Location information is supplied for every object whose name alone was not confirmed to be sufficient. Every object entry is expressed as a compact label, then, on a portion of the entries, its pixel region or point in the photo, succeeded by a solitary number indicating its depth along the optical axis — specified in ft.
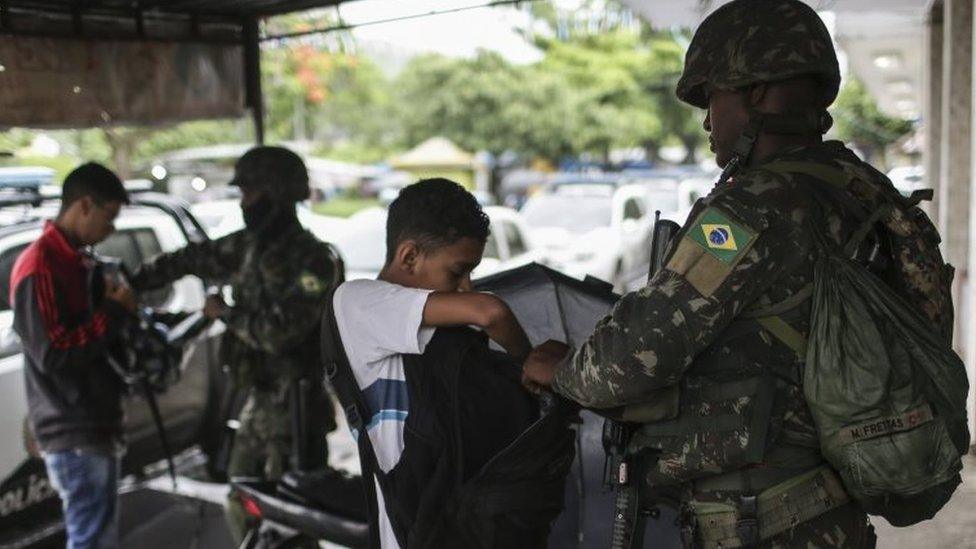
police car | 15.12
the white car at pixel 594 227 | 41.91
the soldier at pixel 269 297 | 13.34
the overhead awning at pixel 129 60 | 14.37
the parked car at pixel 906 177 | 68.55
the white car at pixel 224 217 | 32.56
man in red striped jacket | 12.40
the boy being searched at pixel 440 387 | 7.03
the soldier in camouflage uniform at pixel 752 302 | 6.59
